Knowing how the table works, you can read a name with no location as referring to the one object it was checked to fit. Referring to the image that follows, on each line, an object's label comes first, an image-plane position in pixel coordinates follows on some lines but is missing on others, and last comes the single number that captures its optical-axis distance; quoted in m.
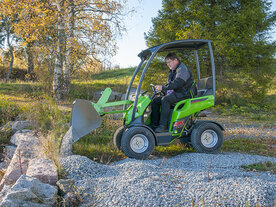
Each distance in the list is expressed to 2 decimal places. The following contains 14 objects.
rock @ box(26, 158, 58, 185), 3.37
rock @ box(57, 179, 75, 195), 3.14
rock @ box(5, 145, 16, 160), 5.74
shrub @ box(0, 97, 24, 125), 7.75
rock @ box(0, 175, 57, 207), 2.64
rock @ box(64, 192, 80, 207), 2.94
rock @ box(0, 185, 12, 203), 2.74
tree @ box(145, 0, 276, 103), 12.16
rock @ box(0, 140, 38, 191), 3.68
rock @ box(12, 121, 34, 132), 6.77
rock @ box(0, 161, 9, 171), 5.07
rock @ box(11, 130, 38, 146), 5.71
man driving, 5.05
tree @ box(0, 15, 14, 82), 18.95
